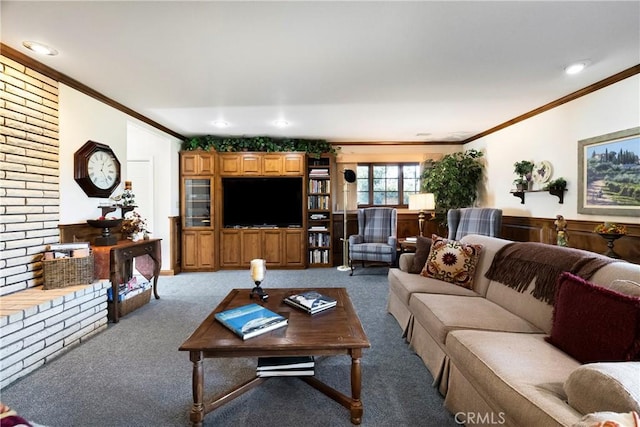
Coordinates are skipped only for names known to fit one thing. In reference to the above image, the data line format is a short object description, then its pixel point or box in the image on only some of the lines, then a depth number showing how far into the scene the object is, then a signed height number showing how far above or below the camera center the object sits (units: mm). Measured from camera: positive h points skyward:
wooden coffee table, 1406 -675
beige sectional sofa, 938 -688
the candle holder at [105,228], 2819 -213
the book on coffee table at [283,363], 1702 -938
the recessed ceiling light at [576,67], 2395 +1188
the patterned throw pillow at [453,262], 2465 -489
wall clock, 2797 +401
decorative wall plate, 3426 +430
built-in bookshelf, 5137 -86
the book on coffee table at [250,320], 1510 -630
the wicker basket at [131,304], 2828 -1026
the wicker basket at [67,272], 2348 -541
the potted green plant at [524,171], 3676 +458
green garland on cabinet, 4902 +1089
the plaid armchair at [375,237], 4453 -502
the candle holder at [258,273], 1991 -456
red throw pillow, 1118 -499
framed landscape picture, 2492 +307
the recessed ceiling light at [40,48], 2109 +1197
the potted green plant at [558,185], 3160 +241
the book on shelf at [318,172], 5113 +625
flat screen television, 4965 +93
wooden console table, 2785 -517
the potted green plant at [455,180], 4781 +462
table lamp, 4438 +80
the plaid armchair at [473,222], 3773 -207
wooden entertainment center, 4840 -128
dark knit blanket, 1637 -376
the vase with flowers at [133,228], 3326 -236
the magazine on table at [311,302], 1840 -629
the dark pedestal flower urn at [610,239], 2428 -275
